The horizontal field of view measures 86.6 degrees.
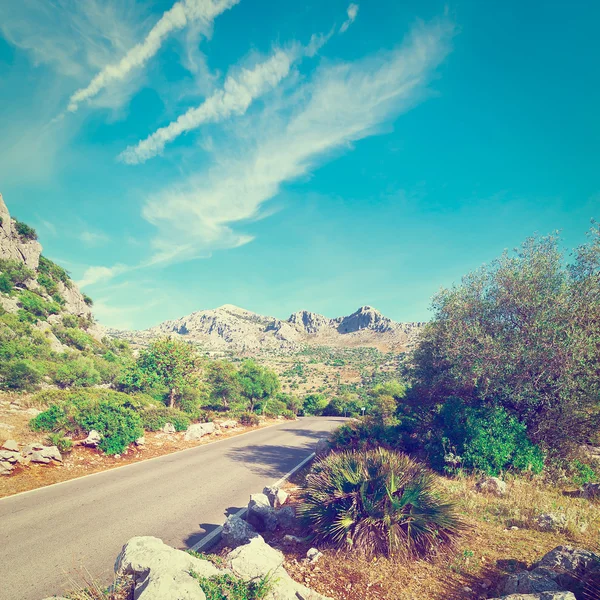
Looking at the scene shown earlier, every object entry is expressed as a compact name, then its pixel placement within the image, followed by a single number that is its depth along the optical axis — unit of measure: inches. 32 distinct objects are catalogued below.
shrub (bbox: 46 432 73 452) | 529.3
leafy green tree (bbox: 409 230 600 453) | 452.4
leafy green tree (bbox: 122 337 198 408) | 1057.5
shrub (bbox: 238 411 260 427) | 1079.0
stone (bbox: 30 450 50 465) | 481.9
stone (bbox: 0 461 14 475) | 435.7
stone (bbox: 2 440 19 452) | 469.1
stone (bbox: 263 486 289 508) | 368.5
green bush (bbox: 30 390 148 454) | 570.6
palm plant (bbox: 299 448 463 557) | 254.2
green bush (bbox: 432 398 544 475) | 454.0
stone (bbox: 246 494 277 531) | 315.0
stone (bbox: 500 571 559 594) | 183.4
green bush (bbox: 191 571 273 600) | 162.4
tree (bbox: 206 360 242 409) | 1296.8
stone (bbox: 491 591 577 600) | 149.2
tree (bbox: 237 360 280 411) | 1413.6
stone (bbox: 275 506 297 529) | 318.0
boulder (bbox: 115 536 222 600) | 147.2
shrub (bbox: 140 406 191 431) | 745.0
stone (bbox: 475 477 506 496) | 381.4
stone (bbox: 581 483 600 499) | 375.2
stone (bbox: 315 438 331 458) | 572.2
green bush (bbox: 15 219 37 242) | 2014.0
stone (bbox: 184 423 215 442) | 776.3
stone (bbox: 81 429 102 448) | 567.8
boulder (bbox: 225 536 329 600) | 187.5
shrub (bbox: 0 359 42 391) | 858.8
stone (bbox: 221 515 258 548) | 270.7
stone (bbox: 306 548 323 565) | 248.8
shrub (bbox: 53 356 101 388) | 1041.5
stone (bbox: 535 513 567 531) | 287.6
